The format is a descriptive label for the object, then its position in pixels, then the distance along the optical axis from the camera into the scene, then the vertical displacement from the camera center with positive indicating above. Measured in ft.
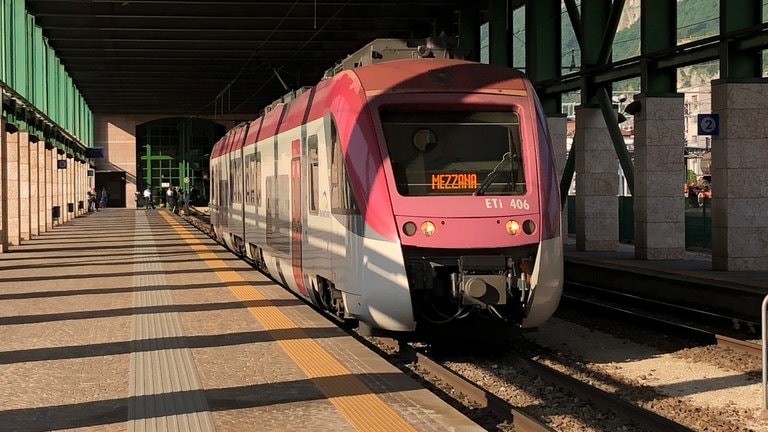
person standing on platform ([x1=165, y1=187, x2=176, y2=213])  231.91 -0.49
